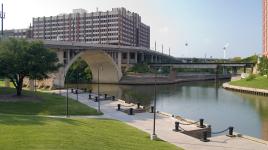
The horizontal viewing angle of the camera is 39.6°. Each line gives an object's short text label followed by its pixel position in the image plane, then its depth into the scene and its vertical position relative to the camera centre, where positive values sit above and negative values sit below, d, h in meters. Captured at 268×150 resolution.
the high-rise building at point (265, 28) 131.73 +15.76
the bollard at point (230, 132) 29.47 -4.86
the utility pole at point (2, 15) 61.88 +9.12
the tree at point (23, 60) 46.03 +1.25
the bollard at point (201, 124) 33.15 -4.82
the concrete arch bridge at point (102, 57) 84.24 +4.00
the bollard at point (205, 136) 27.34 -4.80
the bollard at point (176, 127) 31.08 -4.76
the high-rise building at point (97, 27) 180.88 +21.83
